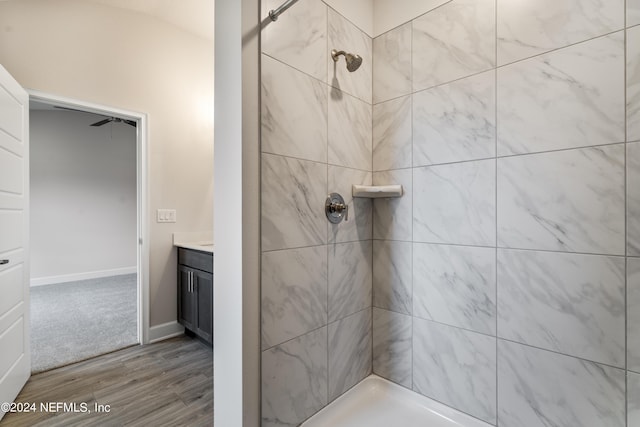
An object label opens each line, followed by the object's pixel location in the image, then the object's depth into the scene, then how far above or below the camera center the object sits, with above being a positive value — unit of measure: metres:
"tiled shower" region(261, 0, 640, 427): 1.05 +0.00
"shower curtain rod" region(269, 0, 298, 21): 1.11 +0.80
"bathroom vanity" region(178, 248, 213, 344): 2.36 -0.69
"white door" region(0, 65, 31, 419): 1.63 -0.15
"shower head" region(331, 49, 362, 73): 1.37 +0.72
